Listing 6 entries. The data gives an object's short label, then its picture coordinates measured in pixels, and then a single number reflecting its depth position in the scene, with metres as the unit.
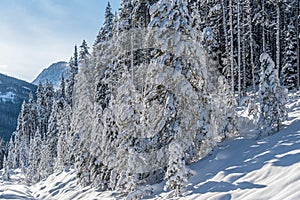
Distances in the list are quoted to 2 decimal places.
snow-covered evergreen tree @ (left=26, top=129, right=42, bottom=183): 49.27
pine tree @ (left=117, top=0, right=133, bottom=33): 29.62
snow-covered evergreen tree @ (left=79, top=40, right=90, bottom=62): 47.39
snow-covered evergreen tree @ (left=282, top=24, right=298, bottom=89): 30.67
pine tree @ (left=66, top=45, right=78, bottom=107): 54.16
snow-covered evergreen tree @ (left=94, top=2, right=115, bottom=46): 34.03
